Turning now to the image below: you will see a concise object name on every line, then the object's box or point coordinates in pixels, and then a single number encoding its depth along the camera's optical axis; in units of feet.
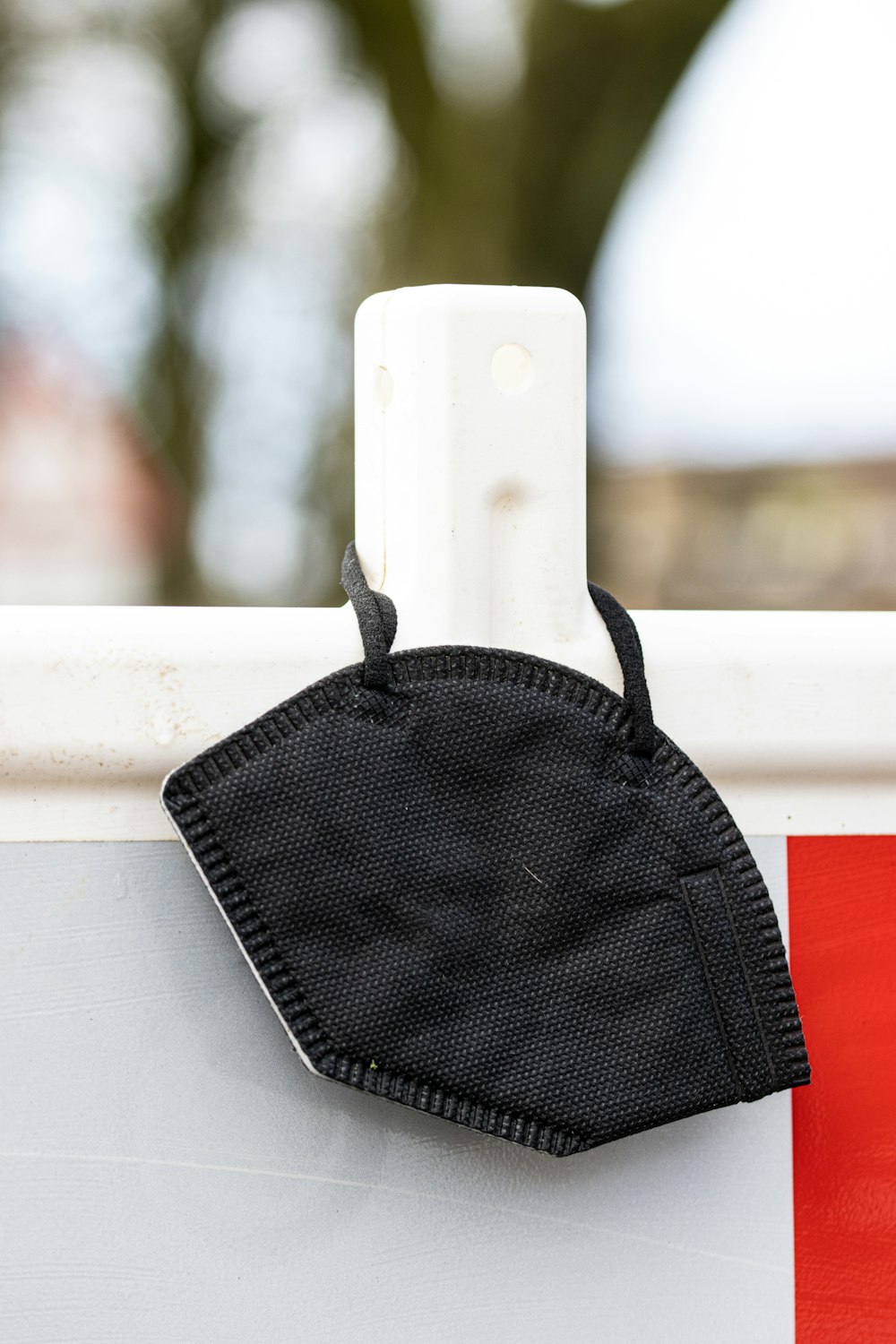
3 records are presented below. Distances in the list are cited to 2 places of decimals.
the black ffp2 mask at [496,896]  2.61
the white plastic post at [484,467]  2.70
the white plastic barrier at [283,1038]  2.65
